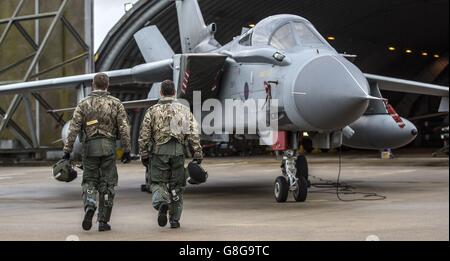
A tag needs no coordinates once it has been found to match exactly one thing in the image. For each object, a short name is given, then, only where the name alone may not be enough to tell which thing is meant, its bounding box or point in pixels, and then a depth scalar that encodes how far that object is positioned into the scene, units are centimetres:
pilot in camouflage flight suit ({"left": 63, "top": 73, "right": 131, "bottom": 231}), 1523
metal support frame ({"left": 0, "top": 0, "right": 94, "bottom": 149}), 5628
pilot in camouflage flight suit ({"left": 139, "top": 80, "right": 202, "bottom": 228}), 1540
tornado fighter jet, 1892
